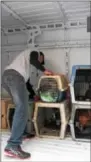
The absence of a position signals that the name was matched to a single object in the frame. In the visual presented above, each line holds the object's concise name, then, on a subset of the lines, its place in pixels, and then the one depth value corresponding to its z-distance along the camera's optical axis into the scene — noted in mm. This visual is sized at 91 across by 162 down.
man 2447
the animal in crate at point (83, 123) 3115
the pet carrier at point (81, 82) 3080
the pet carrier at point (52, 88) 3096
